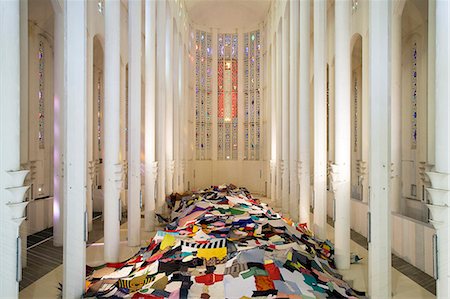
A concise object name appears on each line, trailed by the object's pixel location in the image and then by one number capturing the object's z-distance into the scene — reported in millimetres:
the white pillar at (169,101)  12453
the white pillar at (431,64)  6738
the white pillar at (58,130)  8402
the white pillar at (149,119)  9633
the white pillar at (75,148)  4820
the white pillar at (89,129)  9281
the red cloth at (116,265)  6406
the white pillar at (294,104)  10633
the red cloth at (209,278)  4758
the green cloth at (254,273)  4688
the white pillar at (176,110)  14171
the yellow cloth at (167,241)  6230
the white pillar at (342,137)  6340
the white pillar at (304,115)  9227
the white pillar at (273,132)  15242
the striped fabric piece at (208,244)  6113
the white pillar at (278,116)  13758
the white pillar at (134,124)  8102
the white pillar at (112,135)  6734
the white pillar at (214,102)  19281
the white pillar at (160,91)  10688
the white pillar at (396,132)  8508
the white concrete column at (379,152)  4914
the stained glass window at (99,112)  14675
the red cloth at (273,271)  4629
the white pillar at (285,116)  12094
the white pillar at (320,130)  7754
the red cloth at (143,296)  4406
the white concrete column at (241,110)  19156
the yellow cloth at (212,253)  5766
